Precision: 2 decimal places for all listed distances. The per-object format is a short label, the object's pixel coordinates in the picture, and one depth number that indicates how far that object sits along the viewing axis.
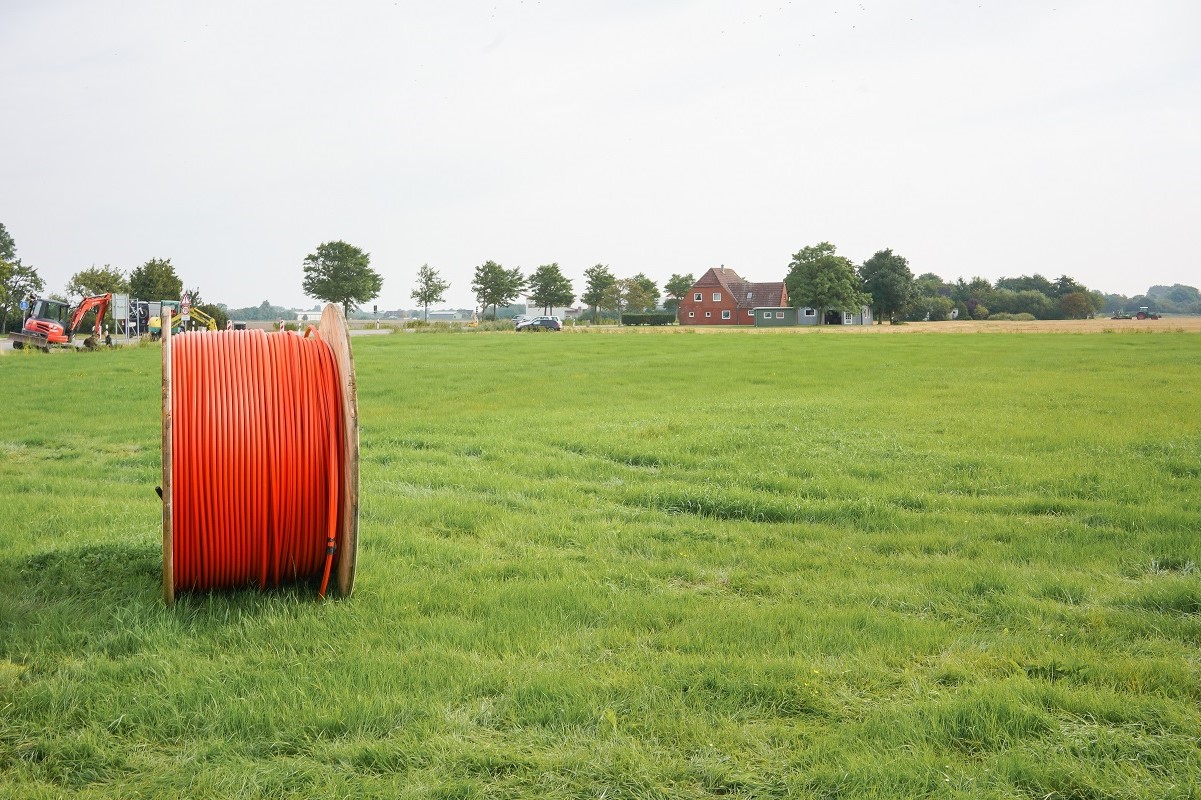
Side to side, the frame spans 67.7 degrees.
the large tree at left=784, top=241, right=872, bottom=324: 93.25
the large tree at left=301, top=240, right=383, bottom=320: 101.25
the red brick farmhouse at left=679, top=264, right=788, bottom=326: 105.69
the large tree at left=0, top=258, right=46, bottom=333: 68.75
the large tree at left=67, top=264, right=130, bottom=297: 68.50
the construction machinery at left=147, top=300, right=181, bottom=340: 43.38
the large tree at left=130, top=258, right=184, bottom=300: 66.06
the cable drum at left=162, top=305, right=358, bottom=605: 5.63
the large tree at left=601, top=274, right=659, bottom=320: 119.38
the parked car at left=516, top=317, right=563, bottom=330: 66.31
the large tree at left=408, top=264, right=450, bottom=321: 109.94
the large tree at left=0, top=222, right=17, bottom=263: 91.49
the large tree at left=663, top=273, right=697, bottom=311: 132.75
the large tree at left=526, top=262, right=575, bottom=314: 114.81
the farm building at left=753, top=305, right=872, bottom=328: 99.62
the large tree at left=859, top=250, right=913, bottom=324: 102.88
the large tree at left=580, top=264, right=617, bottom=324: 120.81
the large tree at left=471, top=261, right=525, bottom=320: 111.25
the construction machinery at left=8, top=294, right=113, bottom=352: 37.01
